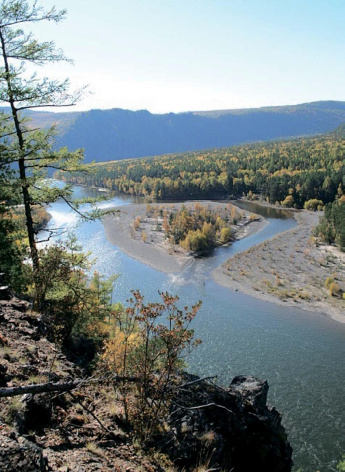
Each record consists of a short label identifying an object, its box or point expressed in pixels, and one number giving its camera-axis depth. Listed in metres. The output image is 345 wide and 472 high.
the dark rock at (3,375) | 9.30
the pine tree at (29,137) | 13.90
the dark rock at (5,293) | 15.47
